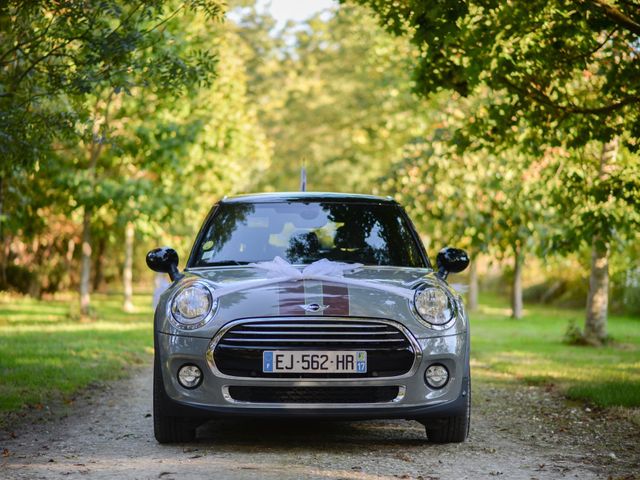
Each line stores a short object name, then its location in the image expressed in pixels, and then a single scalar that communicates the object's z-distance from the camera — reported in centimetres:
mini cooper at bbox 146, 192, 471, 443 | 591
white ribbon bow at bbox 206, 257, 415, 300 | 612
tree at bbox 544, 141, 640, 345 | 1004
